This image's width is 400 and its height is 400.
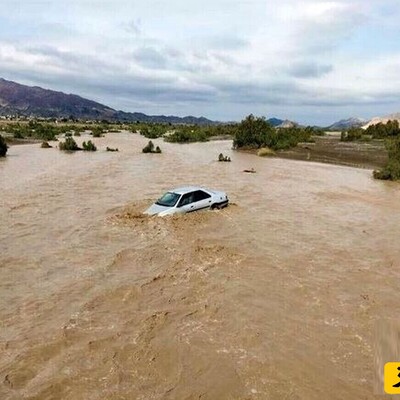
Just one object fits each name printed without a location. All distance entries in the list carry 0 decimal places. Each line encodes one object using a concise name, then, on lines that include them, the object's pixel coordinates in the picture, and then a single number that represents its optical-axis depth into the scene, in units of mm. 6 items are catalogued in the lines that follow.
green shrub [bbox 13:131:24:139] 67062
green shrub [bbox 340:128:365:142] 77500
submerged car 18311
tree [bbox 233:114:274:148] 59062
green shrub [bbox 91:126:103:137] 77931
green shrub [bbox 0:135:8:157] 44012
